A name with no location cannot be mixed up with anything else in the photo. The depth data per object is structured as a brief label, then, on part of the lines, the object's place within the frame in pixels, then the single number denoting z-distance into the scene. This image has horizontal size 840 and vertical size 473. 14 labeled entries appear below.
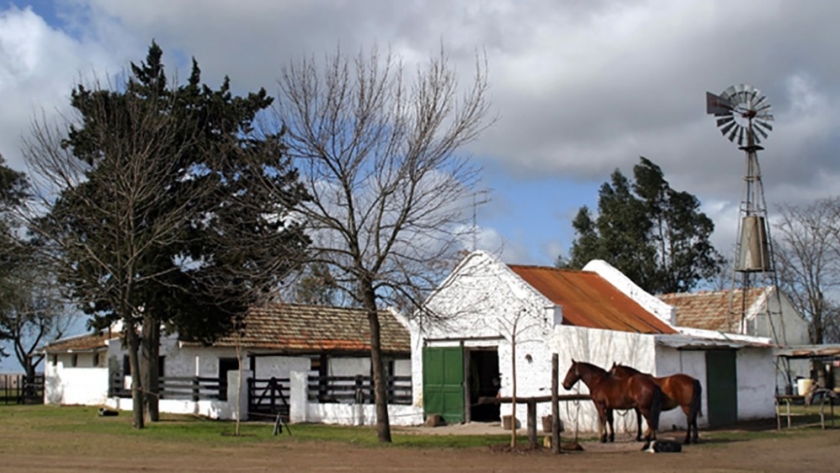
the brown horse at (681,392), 19.98
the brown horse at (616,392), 19.34
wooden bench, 23.64
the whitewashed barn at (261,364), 28.28
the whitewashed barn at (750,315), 38.94
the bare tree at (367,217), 19.66
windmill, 33.94
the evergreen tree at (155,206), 24.77
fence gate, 29.30
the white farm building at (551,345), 23.50
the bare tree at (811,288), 49.53
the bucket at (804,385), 31.30
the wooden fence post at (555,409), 17.87
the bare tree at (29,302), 26.53
